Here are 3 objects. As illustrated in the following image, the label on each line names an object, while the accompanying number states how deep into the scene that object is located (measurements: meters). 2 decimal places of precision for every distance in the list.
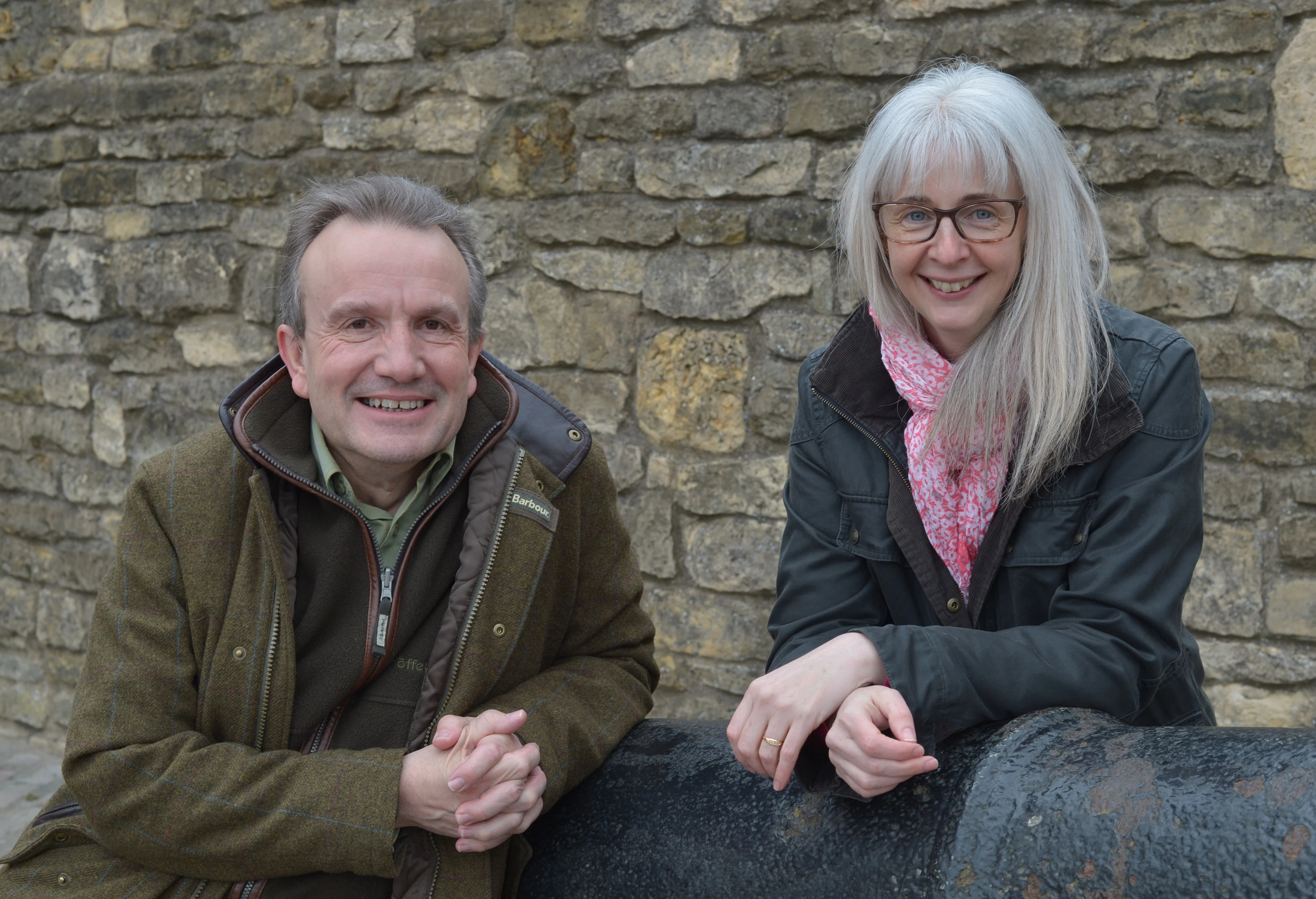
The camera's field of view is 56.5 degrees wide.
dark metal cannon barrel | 1.01
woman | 1.51
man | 1.48
